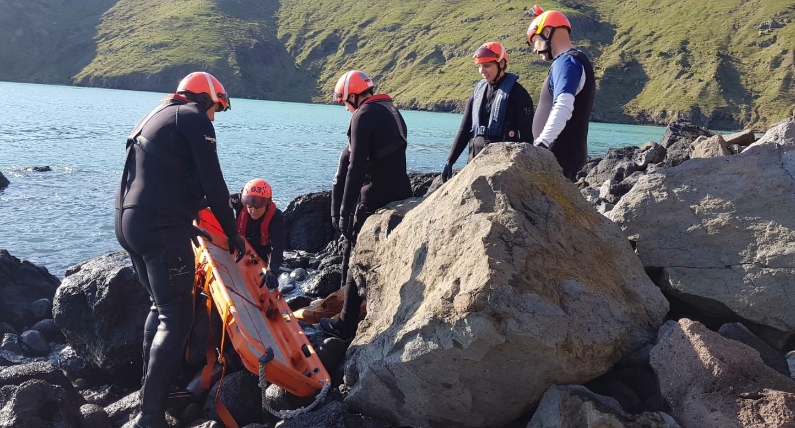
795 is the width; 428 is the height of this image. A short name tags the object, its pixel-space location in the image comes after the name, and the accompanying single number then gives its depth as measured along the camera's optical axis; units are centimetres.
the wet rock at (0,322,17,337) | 881
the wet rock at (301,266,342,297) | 946
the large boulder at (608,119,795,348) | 503
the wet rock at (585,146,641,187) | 1323
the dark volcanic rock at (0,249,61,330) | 923
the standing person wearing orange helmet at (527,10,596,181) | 542
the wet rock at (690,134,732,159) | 731
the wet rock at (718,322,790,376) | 448
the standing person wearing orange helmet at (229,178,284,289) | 793
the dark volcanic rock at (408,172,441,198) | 1464
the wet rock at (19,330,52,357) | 821
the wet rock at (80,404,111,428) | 554
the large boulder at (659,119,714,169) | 1170
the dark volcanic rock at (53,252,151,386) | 691
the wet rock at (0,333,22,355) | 824
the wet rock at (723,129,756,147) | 851
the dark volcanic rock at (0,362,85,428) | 526
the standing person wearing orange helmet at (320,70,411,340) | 600
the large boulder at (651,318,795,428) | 357
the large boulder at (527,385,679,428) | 372
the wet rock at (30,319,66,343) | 866
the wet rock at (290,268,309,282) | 1118
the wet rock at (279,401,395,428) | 470
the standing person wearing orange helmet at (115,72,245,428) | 492
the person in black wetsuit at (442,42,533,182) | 669
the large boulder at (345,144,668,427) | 412
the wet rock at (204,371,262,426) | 558
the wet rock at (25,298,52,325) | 918
